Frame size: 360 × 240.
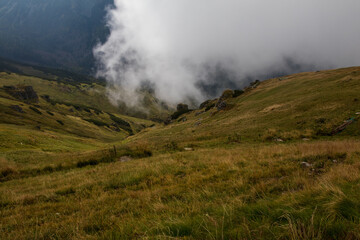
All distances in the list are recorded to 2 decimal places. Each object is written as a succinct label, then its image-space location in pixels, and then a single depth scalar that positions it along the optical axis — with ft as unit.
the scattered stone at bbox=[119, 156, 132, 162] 48.39
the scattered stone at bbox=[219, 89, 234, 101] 236.84
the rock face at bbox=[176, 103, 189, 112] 444.55
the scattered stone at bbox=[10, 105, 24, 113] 299.58
